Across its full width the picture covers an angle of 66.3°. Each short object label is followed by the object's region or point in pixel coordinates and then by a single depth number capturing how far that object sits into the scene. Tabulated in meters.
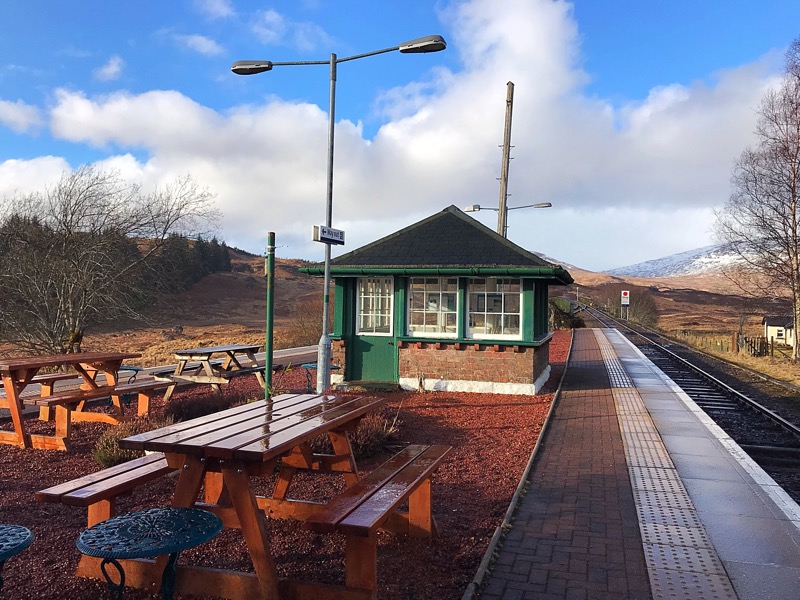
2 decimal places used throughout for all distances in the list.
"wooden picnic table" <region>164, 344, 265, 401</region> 10.77
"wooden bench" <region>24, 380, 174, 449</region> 7.04
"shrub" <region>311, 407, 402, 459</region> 6.68
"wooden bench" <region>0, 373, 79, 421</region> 8.31
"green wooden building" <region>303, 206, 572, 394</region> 11.55
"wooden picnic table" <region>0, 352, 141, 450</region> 6.92
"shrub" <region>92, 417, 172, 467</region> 6.08
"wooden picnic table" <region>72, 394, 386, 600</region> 3.31
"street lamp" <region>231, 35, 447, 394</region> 9.01
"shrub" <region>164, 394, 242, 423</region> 8.55
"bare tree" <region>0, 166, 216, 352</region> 15.20
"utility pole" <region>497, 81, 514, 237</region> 19.09
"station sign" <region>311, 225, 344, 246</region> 8.70
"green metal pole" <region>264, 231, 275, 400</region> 8.16
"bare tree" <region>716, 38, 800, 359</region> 23.55
